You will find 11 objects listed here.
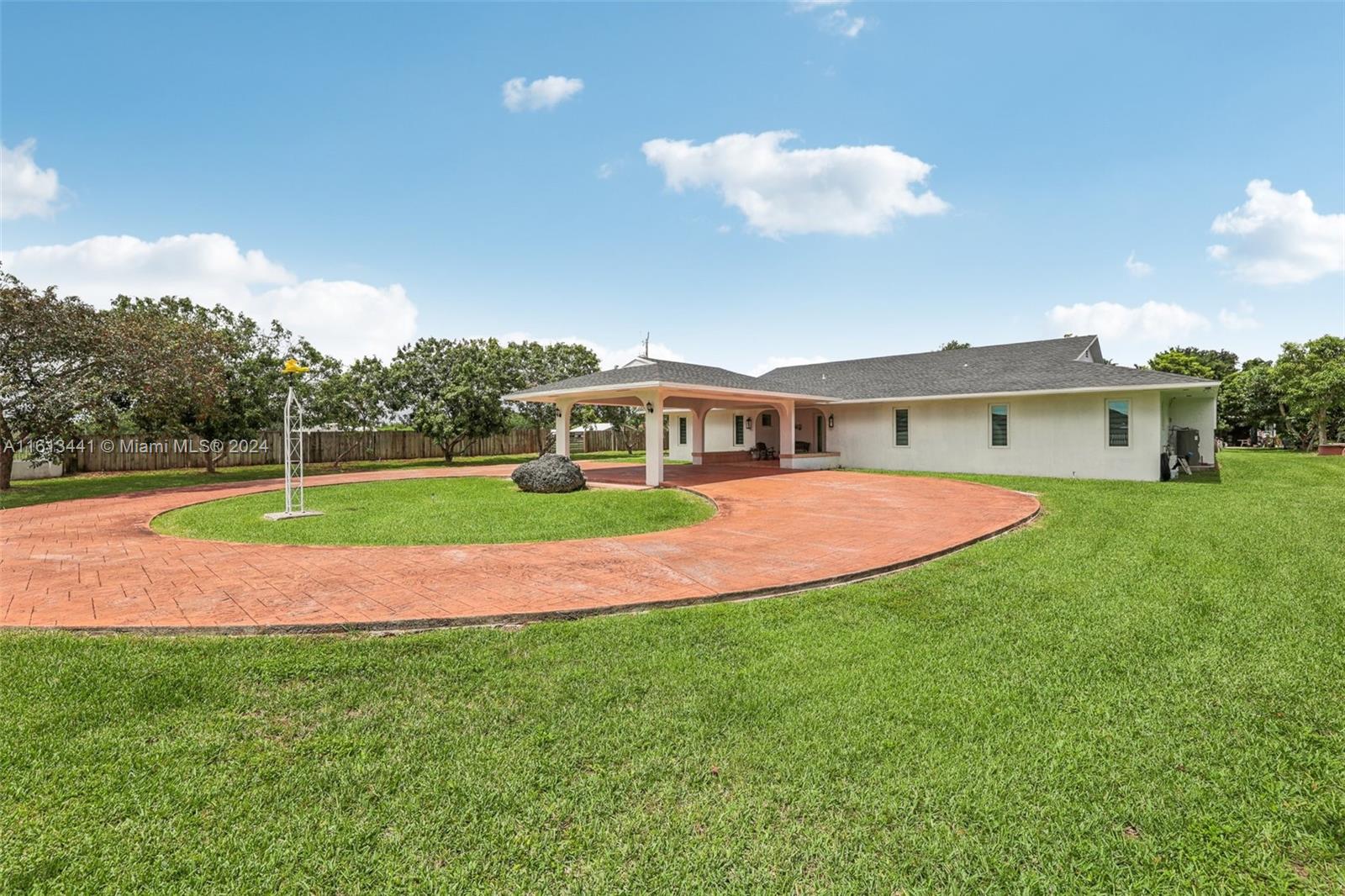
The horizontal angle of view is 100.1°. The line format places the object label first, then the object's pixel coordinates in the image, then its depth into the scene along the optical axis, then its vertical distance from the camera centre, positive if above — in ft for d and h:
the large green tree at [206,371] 53.21 +7.93
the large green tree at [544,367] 98.27 +13.23
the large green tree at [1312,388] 91.61 +6.79
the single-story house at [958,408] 50.03 +2.83
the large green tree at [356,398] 75.20 +6.11
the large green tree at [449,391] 78.89 +7.09
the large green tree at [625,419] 114.32 +3.88
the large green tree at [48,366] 47.80 +7.14
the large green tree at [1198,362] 135.85 +17.45
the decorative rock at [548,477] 44.54 -2.99
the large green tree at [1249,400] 111.65 +6.03
